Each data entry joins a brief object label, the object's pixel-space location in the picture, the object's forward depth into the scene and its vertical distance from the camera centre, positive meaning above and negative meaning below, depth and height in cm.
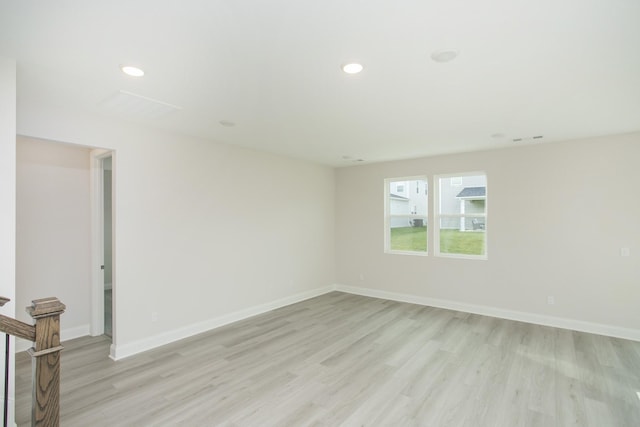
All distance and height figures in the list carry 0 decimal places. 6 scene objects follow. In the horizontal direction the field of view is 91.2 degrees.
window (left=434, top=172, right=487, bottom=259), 521 -8
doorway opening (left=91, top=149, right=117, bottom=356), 414 -47
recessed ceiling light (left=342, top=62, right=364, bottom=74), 227 +106
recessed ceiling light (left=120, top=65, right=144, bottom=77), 231 +107
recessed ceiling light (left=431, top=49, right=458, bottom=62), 208 +106
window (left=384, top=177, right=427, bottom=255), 582 -8
